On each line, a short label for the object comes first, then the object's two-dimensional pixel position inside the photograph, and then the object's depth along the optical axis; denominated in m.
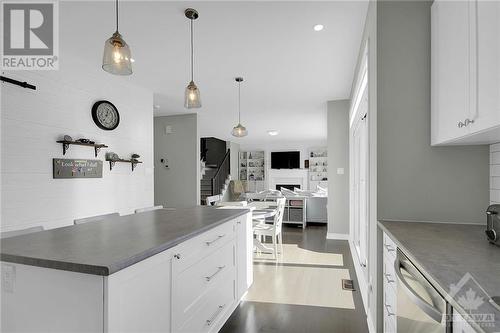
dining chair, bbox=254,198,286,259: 4.13
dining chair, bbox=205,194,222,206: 5.21
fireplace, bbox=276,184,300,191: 12.01
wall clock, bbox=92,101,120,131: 3.62
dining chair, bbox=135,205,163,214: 2.76
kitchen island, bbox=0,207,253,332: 1.04
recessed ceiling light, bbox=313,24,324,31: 2.60
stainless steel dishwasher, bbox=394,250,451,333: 0.89
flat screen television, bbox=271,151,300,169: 11.94
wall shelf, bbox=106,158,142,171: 3.84
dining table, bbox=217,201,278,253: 3.99
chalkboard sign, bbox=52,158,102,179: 3.07
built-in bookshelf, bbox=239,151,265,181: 12.48
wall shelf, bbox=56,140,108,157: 3.12
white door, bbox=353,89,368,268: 3.37
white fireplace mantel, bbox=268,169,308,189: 11.88
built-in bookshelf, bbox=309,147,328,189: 11.60
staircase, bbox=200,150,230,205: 9.52
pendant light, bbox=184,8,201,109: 2.45
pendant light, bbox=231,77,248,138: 4.46
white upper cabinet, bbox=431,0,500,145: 1.13
